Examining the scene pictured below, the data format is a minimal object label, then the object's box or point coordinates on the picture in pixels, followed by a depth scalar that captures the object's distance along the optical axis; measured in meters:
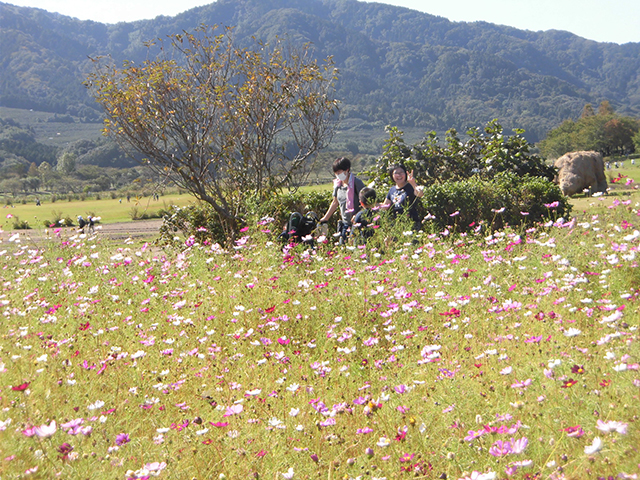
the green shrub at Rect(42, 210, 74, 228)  23.32
